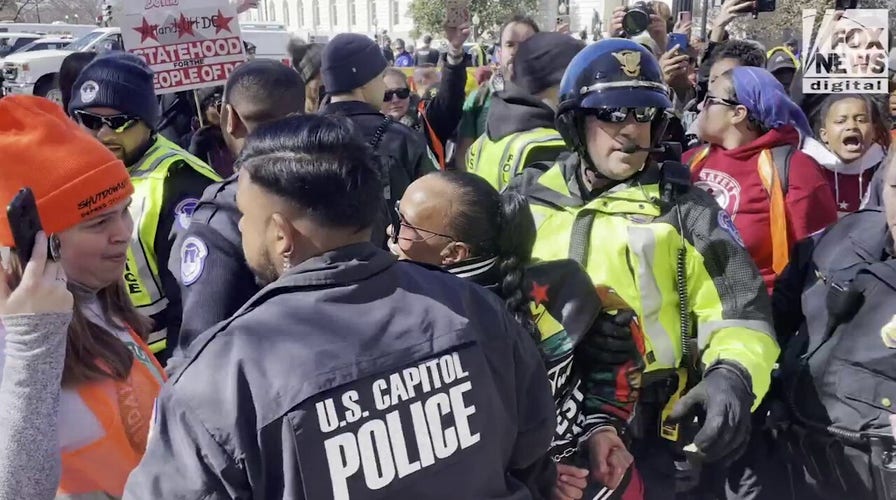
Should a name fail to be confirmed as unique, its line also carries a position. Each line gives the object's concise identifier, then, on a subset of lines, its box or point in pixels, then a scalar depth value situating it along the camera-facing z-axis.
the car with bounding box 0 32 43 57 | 29.22
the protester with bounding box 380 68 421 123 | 7.19
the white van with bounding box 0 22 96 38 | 33.91
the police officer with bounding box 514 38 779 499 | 2.42
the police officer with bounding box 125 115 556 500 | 1.39
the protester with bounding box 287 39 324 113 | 5.93
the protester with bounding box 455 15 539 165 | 5.99
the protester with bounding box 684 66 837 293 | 3.76
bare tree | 64.12
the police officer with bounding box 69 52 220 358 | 3.24
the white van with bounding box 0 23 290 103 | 20.00
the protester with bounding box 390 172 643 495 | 2.26
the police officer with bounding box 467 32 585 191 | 4.42
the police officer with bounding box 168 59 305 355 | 2.36
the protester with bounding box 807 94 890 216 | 4.64
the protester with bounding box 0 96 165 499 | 1.60
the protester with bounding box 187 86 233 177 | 5.03
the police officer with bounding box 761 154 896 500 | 2.63
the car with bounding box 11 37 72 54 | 26.69
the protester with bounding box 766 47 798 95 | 6.67
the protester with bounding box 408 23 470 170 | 5.60
